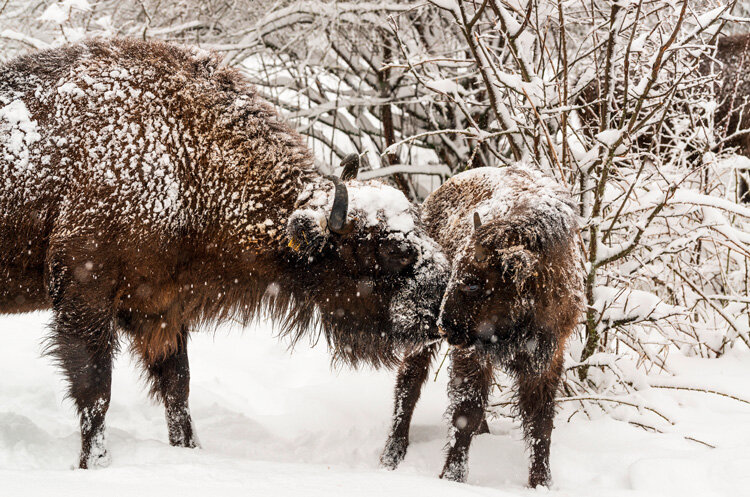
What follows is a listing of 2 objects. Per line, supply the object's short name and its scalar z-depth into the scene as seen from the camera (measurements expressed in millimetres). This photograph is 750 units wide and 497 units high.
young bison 6371
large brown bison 6832
